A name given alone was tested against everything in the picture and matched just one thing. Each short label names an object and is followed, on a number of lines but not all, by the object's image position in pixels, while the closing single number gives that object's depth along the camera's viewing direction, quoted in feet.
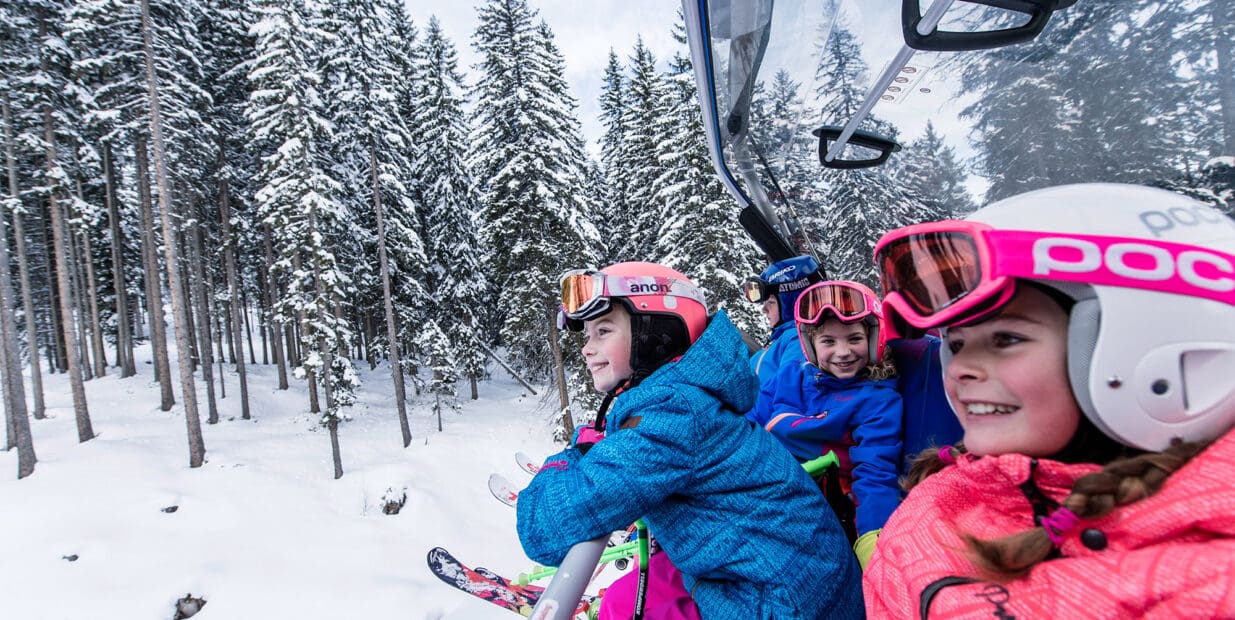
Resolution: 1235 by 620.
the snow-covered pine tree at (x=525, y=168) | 49.90
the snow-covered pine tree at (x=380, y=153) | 52.80
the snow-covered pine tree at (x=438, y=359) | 63.52
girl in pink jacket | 2.37
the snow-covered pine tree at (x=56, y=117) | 46.60
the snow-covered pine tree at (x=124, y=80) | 45.24
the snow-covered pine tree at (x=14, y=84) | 44.16
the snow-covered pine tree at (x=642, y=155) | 51.98
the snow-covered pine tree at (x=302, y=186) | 48.57
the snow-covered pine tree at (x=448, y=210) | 64.69
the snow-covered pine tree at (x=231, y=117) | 59.98
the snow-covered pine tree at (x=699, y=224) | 43.78
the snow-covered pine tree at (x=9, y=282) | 41.96
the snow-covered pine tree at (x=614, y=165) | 66.95
